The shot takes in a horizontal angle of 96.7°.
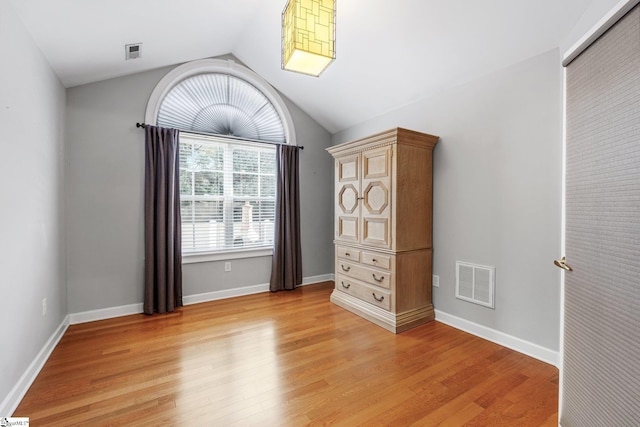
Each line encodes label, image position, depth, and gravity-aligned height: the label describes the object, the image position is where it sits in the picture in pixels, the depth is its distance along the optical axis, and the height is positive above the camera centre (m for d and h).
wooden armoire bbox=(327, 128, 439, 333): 2.73 -0.18
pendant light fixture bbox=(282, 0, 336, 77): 1.82 +1.17
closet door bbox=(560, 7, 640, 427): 0.92 -0.09
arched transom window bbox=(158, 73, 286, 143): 3.46 +1.32
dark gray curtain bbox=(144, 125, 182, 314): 3.13 -0.11
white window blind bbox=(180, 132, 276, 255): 3.52 +0.22
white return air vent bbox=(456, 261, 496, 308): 2.50 -0.68
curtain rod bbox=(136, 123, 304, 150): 3.15 +0.94
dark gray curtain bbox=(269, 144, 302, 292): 3.94 -0.14
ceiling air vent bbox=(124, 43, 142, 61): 2.60 +1.50
